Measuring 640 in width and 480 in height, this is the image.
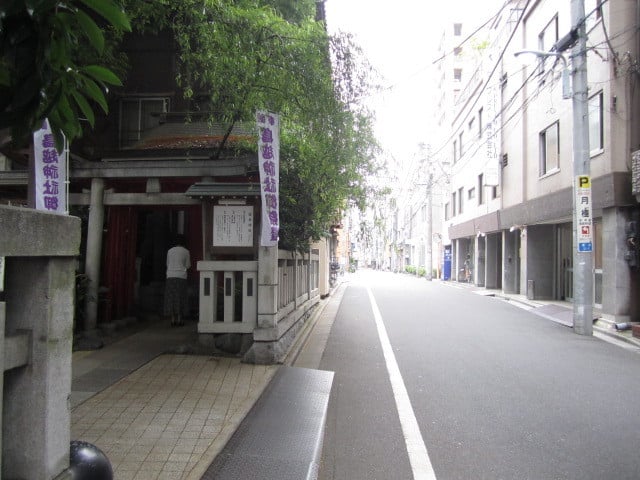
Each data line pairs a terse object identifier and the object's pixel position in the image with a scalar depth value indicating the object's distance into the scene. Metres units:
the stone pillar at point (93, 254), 8.20
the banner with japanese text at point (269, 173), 6.85
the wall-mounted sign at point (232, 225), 7.58
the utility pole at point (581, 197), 11.34
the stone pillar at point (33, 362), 2.47
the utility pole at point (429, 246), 38.25
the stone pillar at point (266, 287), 7.23
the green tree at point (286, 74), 6.17
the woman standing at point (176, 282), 9.62
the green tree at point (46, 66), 1.81
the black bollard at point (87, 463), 2.74
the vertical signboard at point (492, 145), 23.38
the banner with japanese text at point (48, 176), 6.46
